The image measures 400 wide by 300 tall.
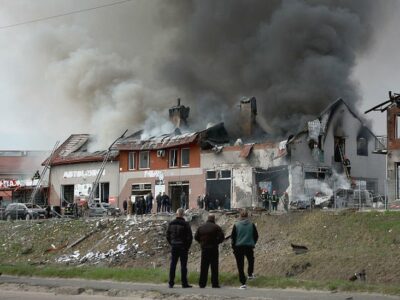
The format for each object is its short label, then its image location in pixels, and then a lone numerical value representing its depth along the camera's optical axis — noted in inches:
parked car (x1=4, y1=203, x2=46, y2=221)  1952.5
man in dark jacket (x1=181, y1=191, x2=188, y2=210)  1863.6
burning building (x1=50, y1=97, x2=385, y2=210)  1817.2
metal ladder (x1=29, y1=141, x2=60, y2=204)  2399.4
